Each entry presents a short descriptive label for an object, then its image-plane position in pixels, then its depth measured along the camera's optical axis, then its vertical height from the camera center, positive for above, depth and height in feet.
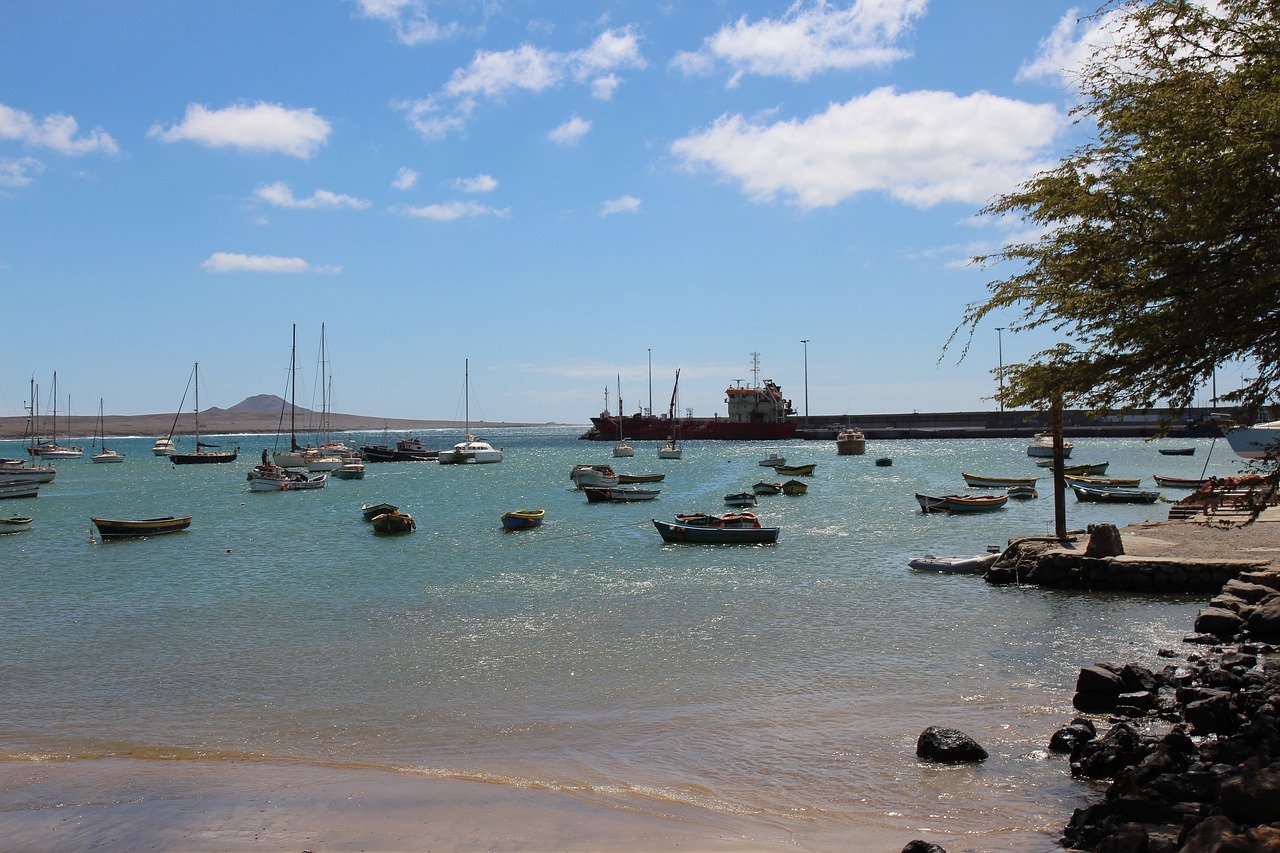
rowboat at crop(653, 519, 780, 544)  117.80 -13.63
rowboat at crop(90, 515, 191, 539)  133.49 -15.38
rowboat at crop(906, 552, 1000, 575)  88.74 -13.05
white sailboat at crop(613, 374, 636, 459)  365.20 -9.55
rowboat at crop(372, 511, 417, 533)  139.33 -14.75
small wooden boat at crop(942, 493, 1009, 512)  151.84 -12.02
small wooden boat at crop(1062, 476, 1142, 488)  168.66 -9.34
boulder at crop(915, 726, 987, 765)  38.52 -13.21
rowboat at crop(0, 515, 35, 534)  146.20 -16.17
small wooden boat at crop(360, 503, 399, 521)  154.69 -14.45
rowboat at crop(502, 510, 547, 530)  141.38 -14.37
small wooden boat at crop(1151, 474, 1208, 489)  176.24 -9.97
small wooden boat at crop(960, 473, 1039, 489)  190.24 -10.88
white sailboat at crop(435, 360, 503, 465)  363.76 -11.37
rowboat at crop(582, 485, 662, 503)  187.52 -13.73
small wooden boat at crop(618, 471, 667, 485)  218.38 -12.27
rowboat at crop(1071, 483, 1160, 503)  161.27 -11.45
